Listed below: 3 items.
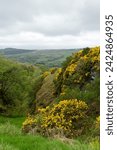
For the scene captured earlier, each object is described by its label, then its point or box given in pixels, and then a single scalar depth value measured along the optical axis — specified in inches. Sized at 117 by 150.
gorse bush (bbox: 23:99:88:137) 267.9
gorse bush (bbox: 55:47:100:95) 374.9
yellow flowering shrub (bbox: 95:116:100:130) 247.3
